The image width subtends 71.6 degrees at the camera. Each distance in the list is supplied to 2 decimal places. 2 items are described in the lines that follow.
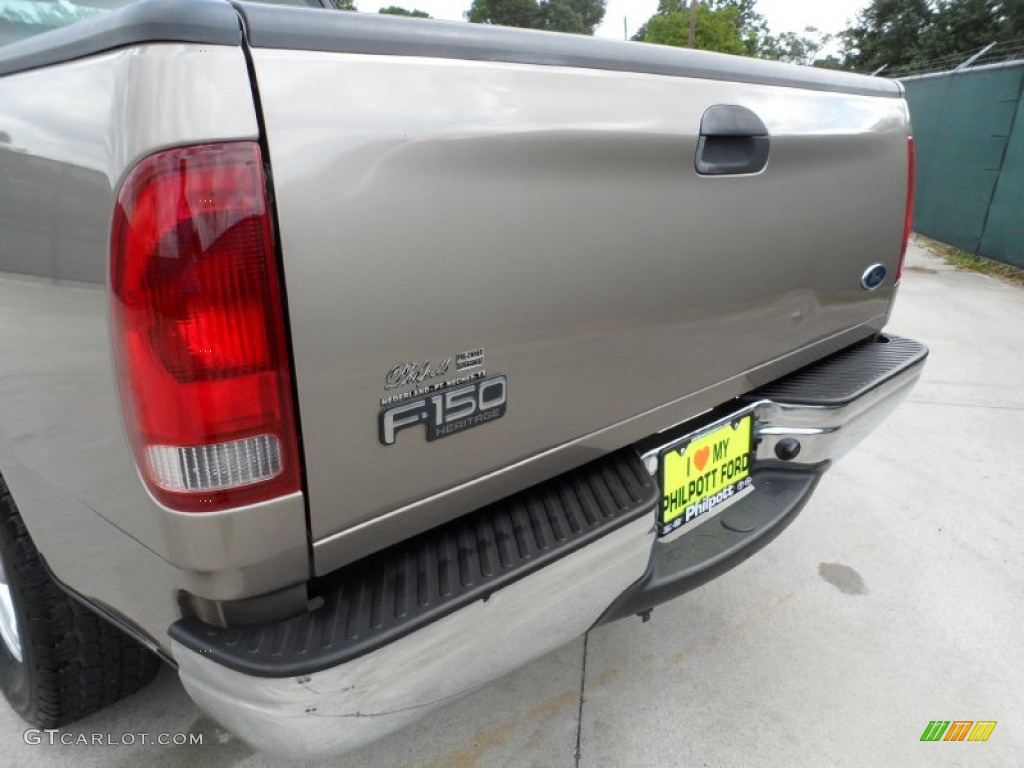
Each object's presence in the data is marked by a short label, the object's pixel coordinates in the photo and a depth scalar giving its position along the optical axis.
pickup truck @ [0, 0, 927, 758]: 0.93
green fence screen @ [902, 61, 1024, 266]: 7.91
